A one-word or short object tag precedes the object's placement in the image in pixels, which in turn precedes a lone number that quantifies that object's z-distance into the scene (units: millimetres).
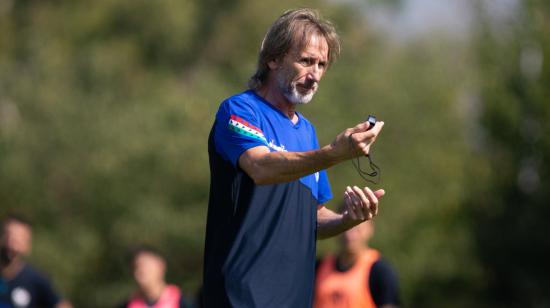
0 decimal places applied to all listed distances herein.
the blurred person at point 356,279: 16719
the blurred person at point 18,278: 19812
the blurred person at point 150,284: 18437
